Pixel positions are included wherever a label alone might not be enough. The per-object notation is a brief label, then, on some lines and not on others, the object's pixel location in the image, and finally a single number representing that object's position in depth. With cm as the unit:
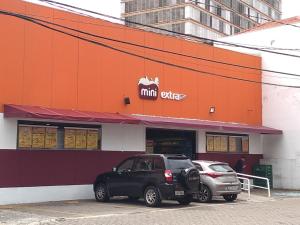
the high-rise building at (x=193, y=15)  8369
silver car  1988
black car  1764
